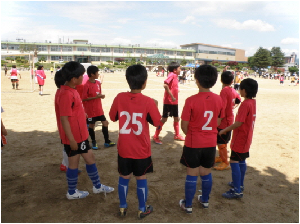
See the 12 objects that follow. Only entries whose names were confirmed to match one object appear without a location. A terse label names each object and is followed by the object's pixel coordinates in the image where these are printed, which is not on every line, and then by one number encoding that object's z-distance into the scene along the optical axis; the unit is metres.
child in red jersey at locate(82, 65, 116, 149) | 5.04
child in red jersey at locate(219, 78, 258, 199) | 3.38
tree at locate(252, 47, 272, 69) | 87.51
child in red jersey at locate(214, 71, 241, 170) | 4.17
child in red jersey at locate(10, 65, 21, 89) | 16.73
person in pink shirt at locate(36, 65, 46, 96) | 14.19
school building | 89.06
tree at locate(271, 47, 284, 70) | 95.56
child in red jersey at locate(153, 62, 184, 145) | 5.79
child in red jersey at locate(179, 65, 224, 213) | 2.91
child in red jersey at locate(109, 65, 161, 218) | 2.76
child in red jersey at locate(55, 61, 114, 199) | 3.05
